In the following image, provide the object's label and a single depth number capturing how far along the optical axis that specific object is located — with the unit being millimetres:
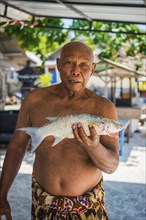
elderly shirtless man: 2057
